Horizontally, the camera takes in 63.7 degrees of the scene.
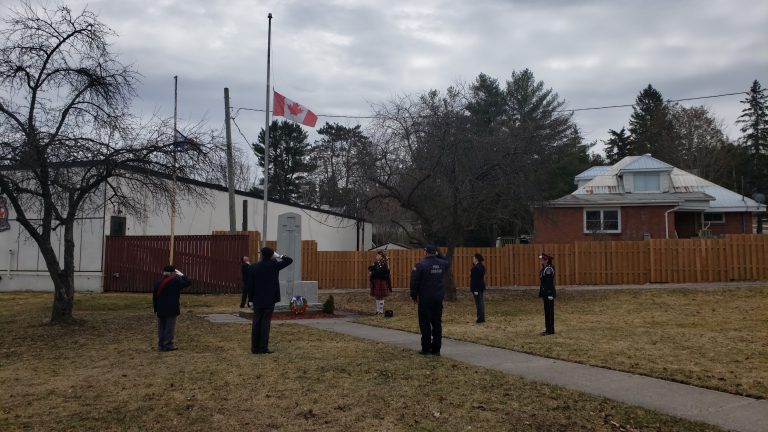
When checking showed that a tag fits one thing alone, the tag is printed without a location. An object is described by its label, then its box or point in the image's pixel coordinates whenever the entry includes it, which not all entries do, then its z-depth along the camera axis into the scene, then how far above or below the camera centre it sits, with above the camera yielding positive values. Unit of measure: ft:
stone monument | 57.11 +1.59
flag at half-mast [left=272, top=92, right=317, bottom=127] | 69.62 +18.04
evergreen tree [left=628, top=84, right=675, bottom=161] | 182.71 +46.97
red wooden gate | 80.43 +0.87
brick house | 104.53 +11.13
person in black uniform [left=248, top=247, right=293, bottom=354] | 32.58 -1.28
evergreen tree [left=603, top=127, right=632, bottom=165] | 221.05 +45.20
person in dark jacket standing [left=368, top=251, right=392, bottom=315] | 53.42 -1.17
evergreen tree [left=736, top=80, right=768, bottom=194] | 194.80 +43.33
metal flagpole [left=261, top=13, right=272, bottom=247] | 69.79 +15.27
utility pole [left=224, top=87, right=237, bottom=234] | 80.07 +10.25
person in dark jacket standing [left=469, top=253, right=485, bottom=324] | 48.13 -1.41
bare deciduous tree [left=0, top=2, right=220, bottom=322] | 40.68 +7.61
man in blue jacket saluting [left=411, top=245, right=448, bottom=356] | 31.24 -1.38
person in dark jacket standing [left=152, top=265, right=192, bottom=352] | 34.45 -1.94
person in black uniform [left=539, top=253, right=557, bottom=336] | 40.22 -1.55
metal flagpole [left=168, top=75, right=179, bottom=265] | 44.56 +7.06
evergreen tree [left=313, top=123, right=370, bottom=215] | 65.00 +9.45
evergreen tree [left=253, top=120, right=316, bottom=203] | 200.54 +36.03
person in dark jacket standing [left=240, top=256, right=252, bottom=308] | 55.72 -1.00
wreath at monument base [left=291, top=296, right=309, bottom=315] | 53.26 -3.09
